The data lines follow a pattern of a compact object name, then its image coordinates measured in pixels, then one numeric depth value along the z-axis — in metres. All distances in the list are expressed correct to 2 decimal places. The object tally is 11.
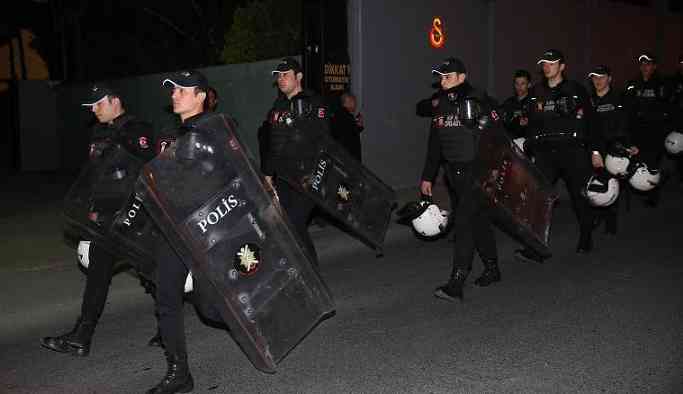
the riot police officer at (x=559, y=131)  6.89
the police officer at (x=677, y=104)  10.02
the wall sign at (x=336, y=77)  11.18
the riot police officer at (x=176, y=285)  3.92
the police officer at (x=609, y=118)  8.23
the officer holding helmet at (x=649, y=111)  9.84
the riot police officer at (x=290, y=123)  6.04
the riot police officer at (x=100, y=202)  4.49
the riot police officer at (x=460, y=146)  5.71
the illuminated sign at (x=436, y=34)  13.29
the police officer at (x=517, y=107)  9.34
